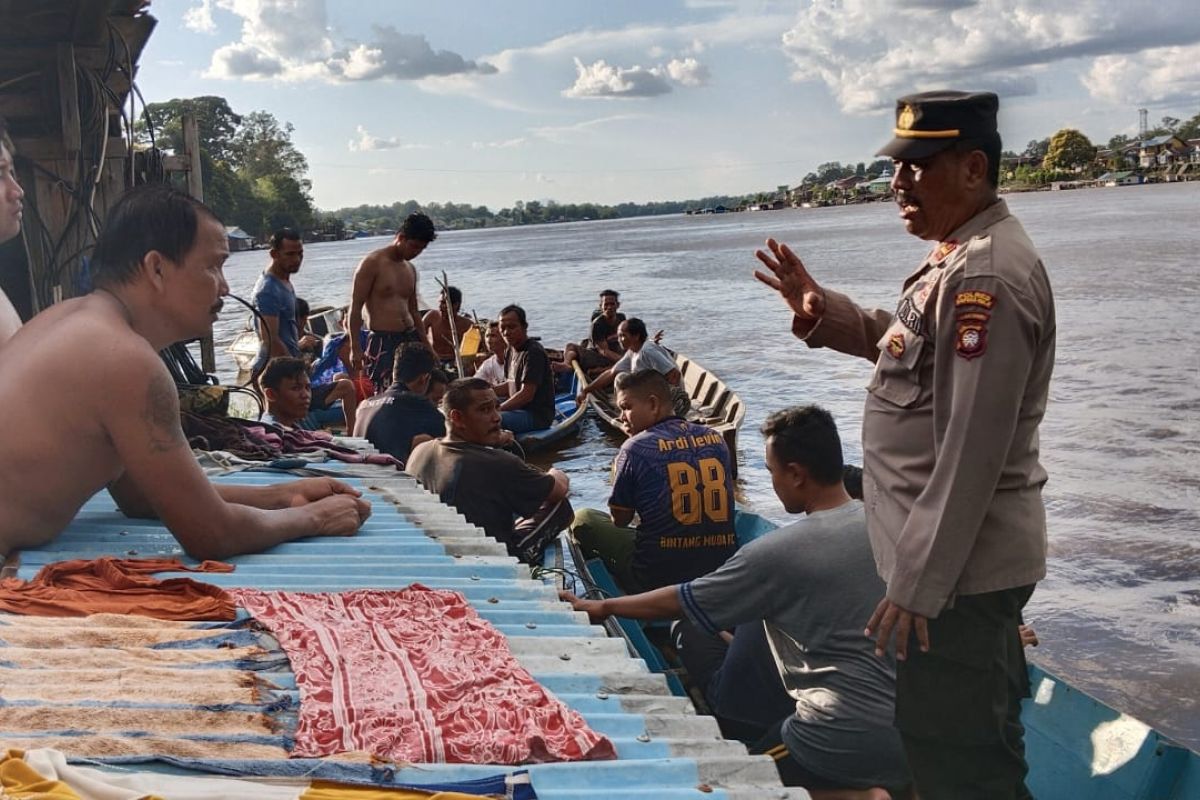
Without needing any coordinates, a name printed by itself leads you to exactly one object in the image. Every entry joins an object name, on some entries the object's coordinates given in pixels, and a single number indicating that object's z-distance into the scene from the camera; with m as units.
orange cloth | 2.93
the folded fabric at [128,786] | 1.84
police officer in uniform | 2.60
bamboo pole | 14.16
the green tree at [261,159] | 129.25
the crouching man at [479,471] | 5.89
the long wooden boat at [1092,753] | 3.75
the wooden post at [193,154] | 9.64
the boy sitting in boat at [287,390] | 7.54
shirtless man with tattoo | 3.32
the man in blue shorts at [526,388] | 12.25
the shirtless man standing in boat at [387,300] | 10.42
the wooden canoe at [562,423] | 13.15
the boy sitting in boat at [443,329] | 16.06
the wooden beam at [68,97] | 7.27
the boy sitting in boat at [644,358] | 12.73
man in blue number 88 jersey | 5.93
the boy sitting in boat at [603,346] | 15.85
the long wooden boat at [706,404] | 12.17
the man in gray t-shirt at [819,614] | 3.89
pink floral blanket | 2.28
